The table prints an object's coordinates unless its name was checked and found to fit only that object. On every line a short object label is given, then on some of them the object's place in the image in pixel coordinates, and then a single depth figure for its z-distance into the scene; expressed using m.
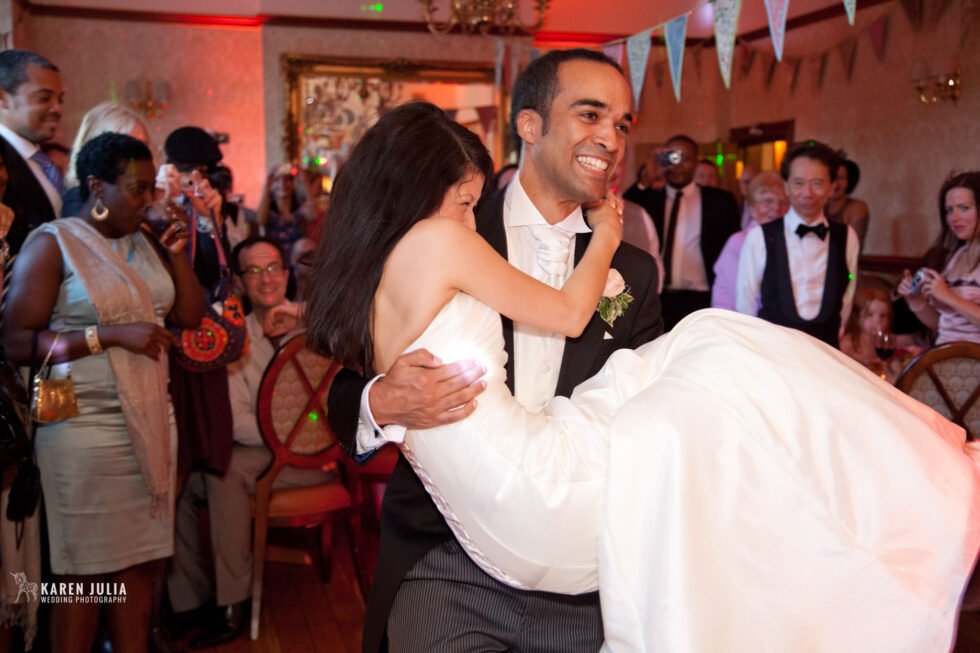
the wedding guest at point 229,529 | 3.86
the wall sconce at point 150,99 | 10.06
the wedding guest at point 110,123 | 3.46
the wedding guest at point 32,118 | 3.29
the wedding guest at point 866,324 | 4.66
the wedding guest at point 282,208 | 6.56
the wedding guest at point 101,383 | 2.86
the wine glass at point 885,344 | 4.38
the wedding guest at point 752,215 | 5.62
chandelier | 7.78
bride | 1.60
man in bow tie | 4.73
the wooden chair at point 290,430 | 3.79
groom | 1.90
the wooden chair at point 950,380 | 3.47
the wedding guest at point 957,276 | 4.60
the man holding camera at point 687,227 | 6.71
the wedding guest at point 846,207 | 7.20
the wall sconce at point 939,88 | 7.49
